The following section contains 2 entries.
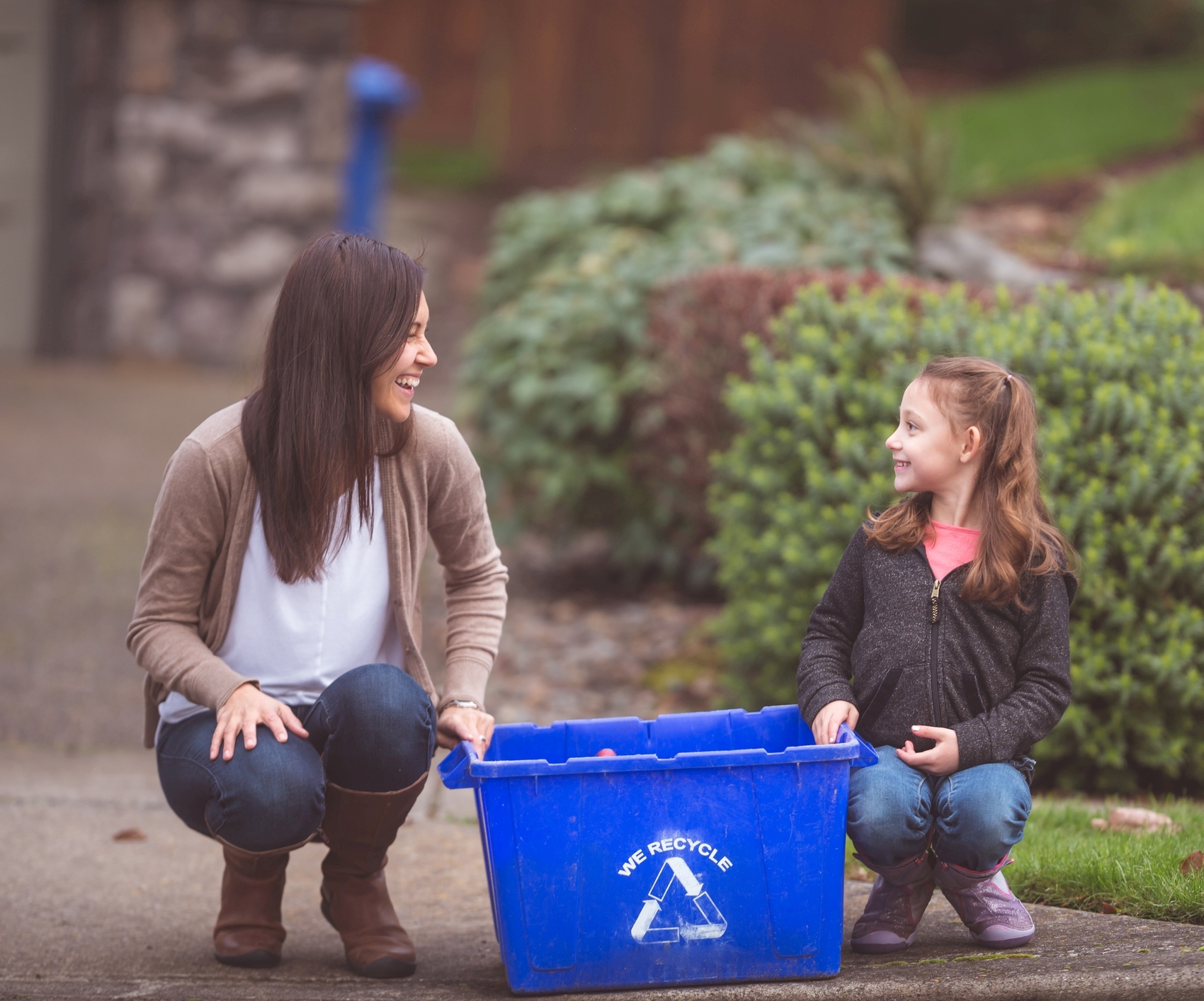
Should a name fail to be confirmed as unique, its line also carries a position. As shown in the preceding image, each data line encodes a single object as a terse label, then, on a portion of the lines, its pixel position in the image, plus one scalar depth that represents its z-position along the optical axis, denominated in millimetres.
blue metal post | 18859
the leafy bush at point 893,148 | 13352
